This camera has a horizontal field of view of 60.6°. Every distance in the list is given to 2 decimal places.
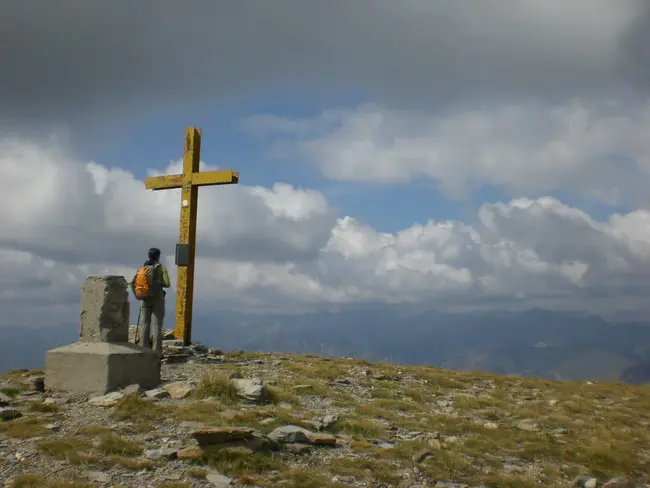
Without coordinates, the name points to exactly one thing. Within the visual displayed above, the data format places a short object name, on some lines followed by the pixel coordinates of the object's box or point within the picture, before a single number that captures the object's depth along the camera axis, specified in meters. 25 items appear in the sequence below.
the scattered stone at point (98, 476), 7.62
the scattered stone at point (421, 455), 9.40
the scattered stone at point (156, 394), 12.08
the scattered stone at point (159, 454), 8.46
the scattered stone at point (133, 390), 12.06
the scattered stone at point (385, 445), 10.05
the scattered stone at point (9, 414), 10.49
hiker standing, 14.75
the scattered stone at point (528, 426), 12.46
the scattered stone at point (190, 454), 8.45
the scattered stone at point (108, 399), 11.50
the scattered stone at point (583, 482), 9.22
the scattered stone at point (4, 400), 11.64
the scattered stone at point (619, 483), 9.27
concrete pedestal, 12.47
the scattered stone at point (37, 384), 13.28
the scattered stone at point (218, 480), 7.68
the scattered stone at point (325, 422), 10.82
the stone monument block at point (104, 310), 13.38
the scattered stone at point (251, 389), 12.24
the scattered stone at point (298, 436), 9.55
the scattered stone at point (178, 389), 12.27
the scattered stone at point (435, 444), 10.12
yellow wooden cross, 19.42
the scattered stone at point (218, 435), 8.70
